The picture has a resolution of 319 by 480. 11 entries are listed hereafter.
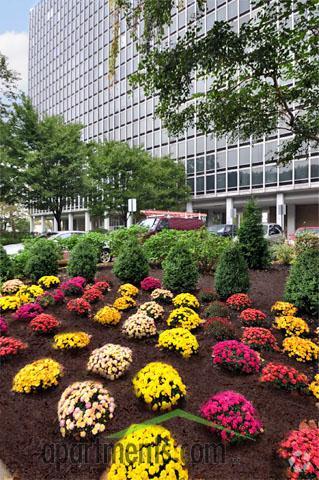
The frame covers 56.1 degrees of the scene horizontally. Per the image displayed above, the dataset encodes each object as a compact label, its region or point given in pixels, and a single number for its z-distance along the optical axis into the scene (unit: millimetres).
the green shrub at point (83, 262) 6648
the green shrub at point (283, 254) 8812
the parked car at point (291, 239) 9945
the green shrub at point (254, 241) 7840
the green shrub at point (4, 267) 6836
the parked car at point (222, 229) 20178
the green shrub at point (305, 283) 4926
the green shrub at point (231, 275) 5625
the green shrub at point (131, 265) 6508
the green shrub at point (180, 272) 5930
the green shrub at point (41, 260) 6730
